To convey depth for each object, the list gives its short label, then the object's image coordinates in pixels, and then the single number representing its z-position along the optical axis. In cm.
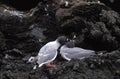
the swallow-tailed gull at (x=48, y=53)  1496
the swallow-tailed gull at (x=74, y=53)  1544
